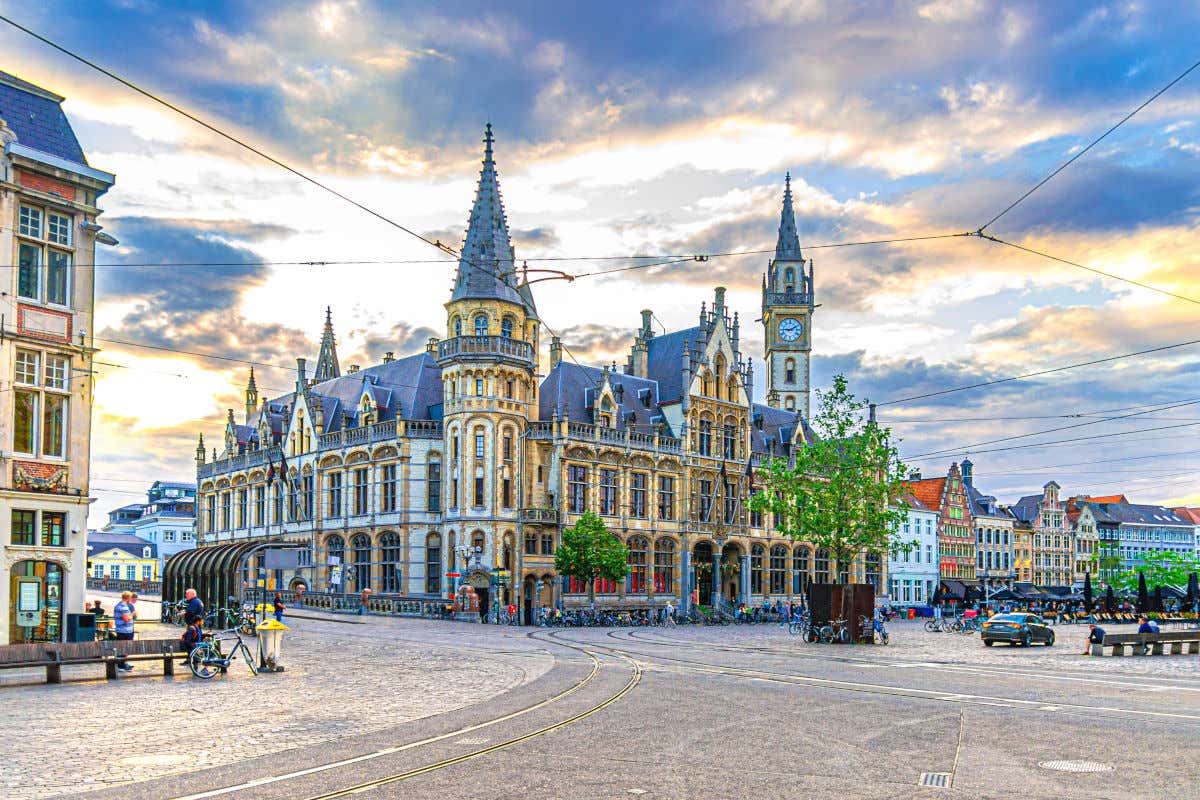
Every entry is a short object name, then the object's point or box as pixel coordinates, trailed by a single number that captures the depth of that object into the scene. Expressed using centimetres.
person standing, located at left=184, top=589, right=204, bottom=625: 2600
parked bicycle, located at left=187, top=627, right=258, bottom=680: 2370
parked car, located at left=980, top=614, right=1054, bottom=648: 4022
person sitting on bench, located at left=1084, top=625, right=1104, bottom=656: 3453
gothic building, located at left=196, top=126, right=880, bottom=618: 6334
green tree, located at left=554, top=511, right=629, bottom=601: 6147
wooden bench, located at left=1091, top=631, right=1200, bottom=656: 3466
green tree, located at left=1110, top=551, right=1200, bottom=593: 9573
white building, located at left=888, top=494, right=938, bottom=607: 10119
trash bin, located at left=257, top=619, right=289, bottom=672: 2505
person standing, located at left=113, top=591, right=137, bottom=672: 2716
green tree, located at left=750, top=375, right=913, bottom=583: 4703
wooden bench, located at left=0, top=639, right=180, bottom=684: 2183
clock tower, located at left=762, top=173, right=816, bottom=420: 9950
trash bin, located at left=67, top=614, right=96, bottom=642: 2878
